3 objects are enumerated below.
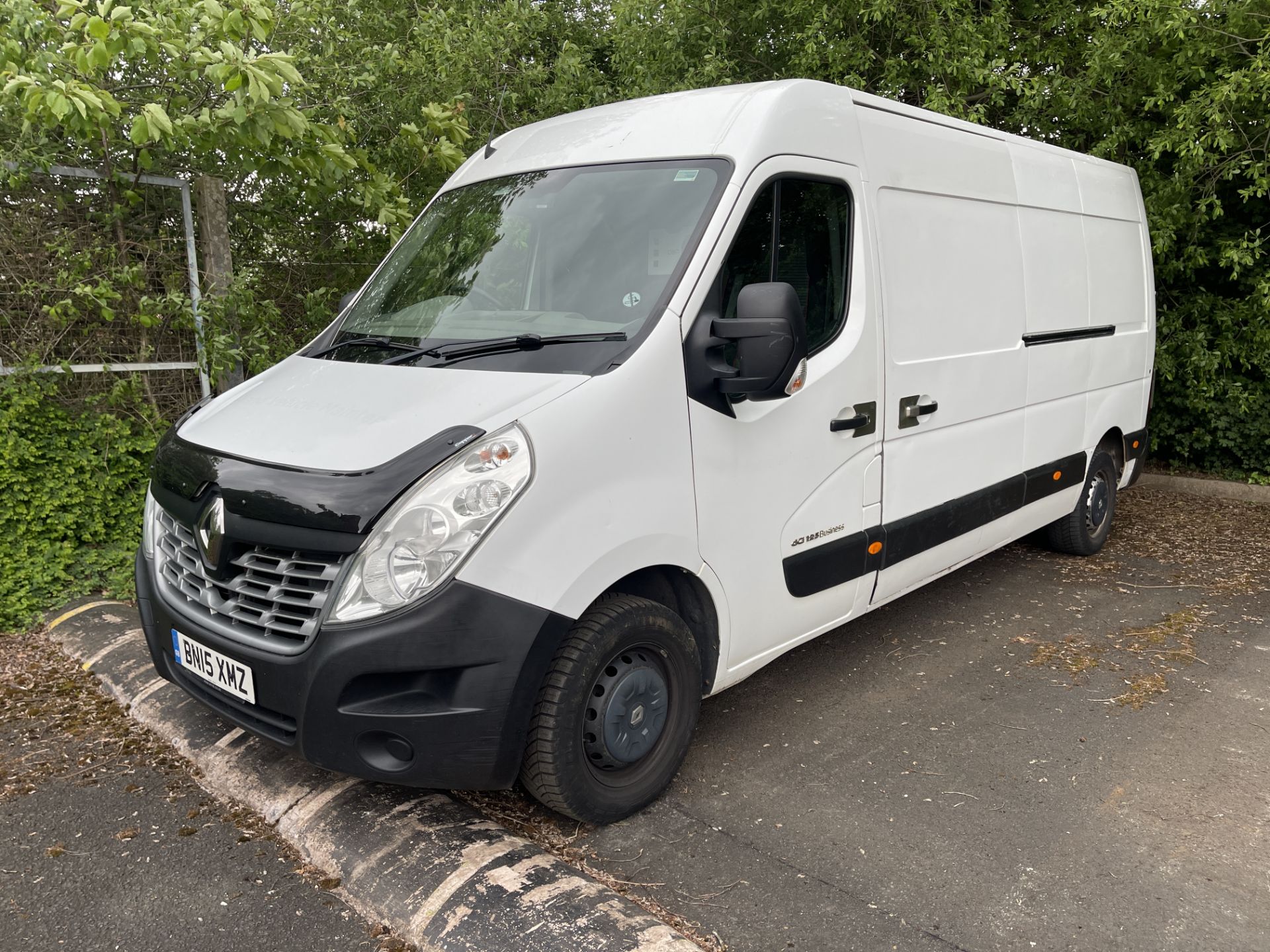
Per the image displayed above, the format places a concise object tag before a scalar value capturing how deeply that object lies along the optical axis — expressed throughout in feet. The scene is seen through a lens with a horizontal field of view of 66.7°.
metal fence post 18.71
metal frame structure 18.07
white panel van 8.59
